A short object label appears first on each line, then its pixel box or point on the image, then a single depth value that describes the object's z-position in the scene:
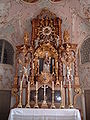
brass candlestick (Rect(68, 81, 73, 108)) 3.93
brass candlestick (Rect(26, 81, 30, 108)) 3.88
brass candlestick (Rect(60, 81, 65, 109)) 3.74
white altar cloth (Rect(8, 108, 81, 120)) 3.23
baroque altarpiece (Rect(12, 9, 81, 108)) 4.14
